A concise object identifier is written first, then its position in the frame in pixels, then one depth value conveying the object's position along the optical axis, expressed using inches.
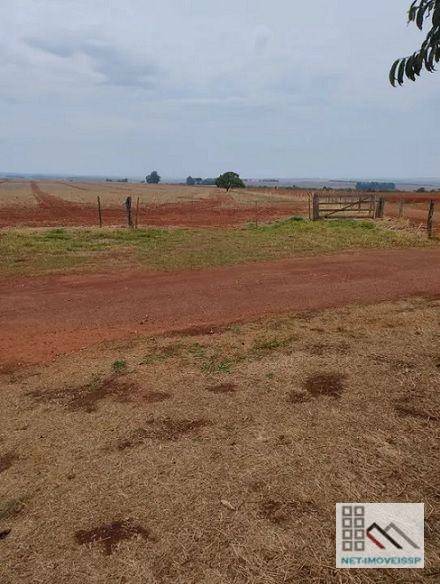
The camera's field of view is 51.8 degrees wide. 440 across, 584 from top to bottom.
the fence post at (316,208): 973.8
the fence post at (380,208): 989.8
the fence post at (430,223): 716.0
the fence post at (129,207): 821.7
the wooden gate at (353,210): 978.7
